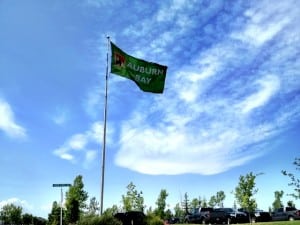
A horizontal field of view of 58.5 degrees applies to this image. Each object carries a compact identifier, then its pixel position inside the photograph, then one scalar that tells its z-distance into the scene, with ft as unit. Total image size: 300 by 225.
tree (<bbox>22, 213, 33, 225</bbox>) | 283.03
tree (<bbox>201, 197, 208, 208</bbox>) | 214.59
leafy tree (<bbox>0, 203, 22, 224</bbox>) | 249.10
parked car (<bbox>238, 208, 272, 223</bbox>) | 110.77
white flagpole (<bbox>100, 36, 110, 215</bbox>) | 47.10
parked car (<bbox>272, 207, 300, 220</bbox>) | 108.48
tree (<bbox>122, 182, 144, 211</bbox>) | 138.50
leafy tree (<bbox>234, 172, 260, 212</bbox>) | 103.68
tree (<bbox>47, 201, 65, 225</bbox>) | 197.15
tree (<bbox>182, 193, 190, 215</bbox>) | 204.40
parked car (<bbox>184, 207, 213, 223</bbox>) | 98.11
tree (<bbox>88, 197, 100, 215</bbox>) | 167.55
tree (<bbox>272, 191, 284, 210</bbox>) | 244.93
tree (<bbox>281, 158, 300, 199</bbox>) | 40.28
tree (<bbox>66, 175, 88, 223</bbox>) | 144.17
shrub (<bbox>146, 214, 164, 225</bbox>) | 69.95
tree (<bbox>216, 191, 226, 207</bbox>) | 211.11
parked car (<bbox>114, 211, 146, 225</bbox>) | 72.37
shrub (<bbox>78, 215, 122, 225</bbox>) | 45.01
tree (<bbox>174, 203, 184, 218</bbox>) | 223.85
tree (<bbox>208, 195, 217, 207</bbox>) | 210.97
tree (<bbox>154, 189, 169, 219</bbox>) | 186.03
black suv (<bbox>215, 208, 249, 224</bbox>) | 100.41
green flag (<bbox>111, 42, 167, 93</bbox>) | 53.16
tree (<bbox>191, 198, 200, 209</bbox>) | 219.39
